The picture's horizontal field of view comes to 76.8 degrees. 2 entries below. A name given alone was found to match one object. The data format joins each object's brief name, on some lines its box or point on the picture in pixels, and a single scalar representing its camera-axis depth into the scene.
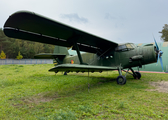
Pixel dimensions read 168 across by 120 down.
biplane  4.02
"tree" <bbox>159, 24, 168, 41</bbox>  38.62
